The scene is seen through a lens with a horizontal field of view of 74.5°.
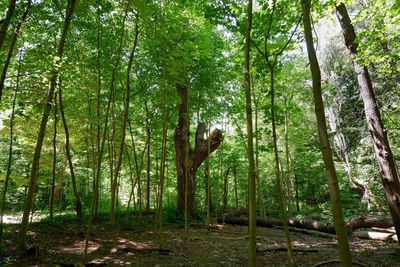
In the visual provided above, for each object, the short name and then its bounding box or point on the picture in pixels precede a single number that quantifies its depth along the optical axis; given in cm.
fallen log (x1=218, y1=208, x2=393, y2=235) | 928
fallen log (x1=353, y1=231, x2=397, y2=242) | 814
